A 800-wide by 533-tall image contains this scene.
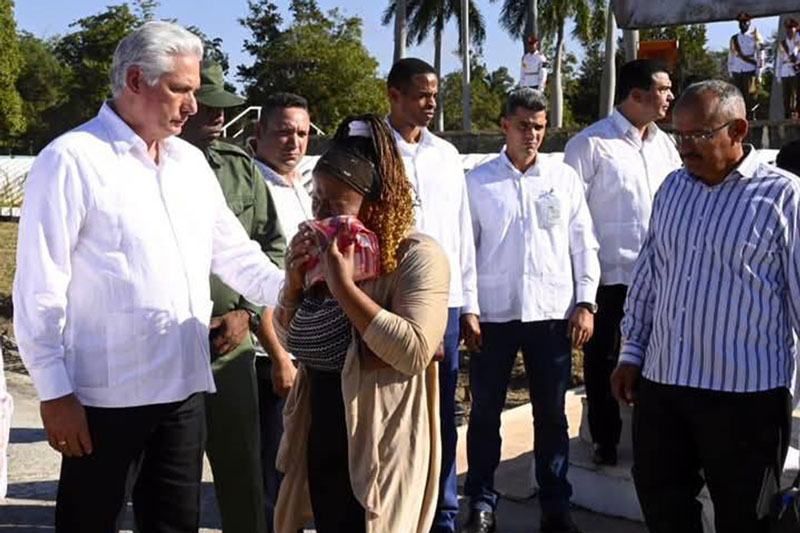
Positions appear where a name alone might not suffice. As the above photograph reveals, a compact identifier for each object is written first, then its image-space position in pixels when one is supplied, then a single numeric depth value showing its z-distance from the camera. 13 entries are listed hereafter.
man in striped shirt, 3.46
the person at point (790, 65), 18.72
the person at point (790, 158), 4.41
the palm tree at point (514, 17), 45.84
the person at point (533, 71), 26.34
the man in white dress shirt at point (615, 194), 5.30
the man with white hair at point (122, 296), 2.89
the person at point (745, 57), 18.31
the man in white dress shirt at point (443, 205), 4.71
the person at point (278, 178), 4.48
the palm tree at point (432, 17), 49.10
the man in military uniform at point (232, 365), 3.93
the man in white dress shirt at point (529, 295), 4.87
